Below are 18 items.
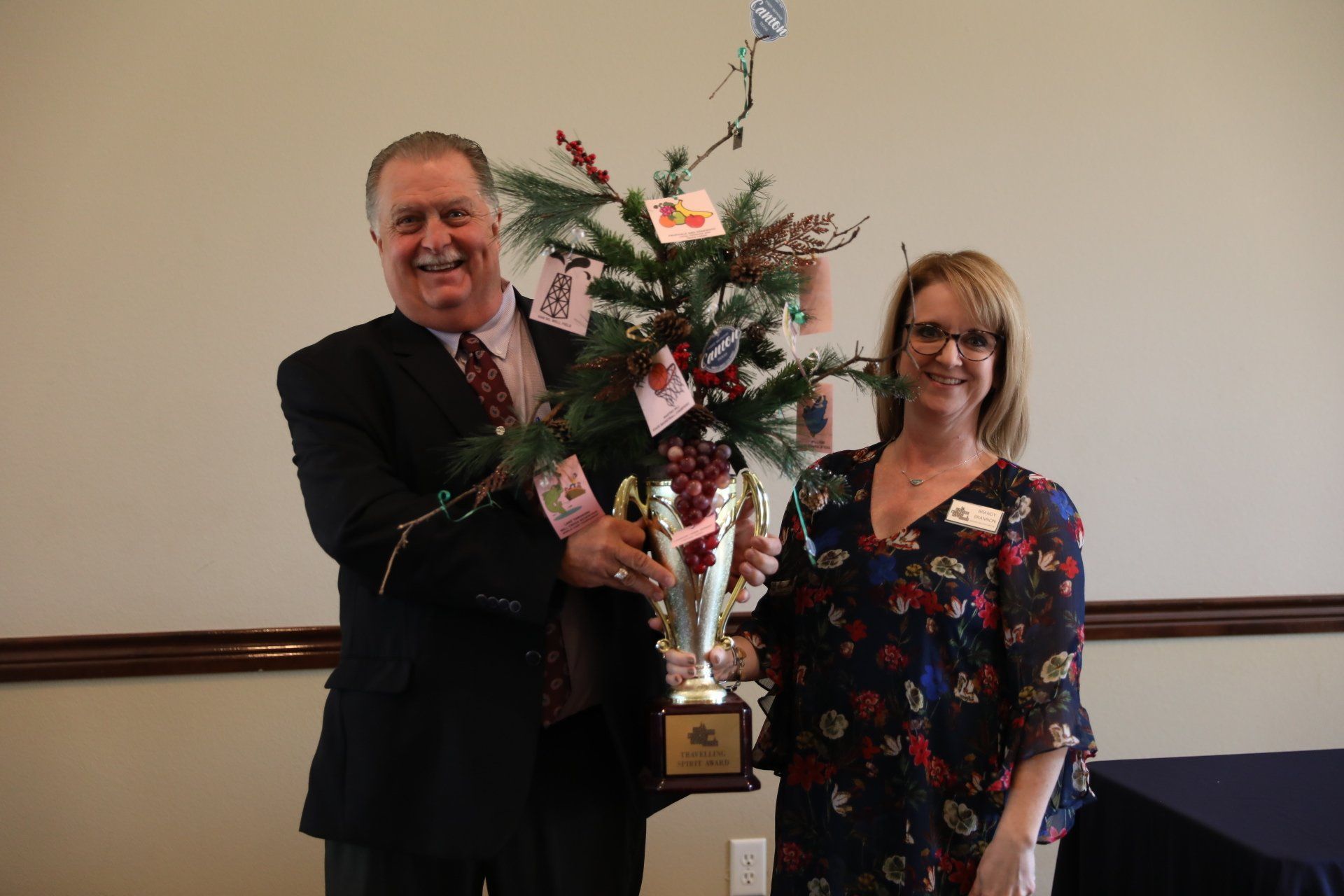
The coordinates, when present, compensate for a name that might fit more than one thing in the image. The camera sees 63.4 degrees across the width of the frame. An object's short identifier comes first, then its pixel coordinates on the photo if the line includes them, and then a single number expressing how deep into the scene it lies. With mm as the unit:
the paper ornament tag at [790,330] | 1368
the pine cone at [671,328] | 1345
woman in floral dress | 1458
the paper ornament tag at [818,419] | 1433
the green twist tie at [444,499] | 1368
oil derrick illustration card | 1409
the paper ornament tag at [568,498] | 1367
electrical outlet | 2707
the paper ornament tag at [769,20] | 1478
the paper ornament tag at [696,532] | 1357
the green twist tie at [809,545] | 1542
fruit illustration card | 1356
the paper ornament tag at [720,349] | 1339
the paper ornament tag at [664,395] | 1321
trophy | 1409
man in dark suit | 1397
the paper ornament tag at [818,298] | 1460
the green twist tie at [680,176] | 1445
